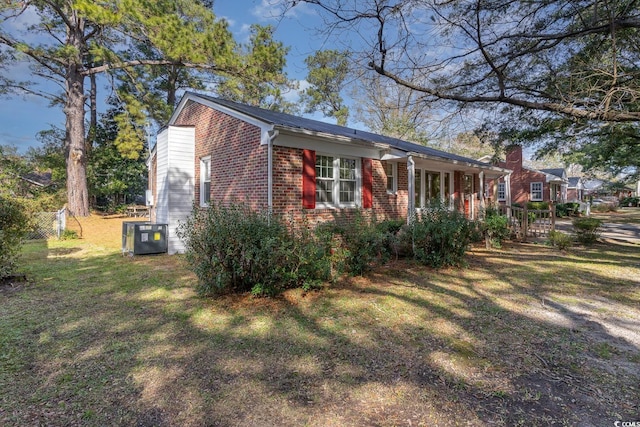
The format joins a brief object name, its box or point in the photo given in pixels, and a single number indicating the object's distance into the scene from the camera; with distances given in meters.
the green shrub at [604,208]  32.34
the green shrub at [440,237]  7.33
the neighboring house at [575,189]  38.47
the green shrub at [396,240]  8.20
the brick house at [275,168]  7.81
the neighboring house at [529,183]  27.78
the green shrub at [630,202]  40.65
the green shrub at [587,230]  11.07
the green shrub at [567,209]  26.20
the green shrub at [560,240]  10.09
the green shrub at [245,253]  4.96
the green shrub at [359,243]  6.54
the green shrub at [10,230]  6.17
